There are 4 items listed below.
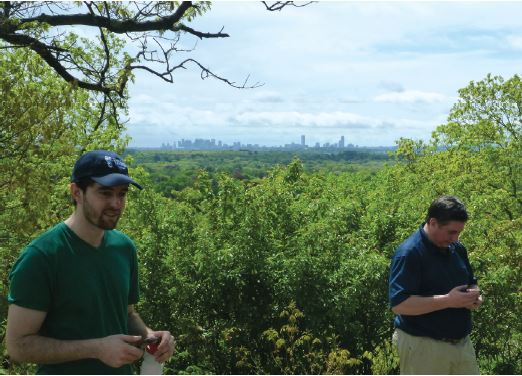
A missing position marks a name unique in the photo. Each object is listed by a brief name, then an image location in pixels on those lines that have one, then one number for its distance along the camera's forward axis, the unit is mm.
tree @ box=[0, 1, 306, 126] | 7547
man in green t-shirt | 2408
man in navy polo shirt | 4012
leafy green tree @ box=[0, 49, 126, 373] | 7703
